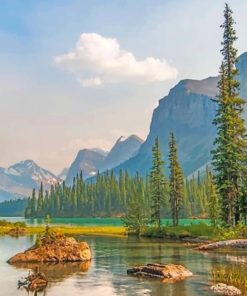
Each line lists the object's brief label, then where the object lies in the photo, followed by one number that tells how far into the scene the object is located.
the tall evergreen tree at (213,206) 80.64
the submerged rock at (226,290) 25.79
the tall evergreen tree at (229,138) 67.06
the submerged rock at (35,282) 28.77
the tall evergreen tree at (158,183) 97.31
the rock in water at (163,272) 32.28
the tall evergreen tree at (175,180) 99.29
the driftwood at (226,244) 55.42
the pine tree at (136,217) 95.06
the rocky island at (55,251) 43.25
